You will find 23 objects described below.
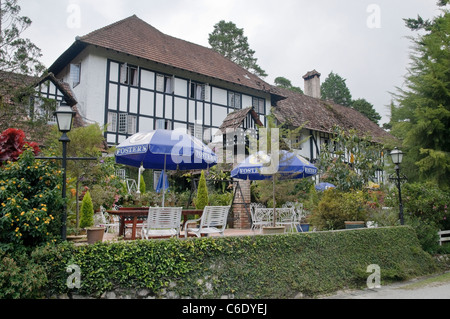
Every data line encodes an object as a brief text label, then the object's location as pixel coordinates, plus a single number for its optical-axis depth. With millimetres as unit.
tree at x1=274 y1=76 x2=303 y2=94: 45219
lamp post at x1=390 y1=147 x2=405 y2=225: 9094
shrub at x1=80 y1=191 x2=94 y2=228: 6797
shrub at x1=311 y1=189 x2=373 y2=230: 8781
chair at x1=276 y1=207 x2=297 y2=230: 9586
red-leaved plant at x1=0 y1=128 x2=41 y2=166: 4949
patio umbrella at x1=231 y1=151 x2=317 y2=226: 8086
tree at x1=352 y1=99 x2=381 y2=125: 41000
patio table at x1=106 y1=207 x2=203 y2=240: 6421
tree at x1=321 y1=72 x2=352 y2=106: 47094
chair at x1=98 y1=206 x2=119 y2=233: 9961
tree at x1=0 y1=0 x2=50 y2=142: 10508
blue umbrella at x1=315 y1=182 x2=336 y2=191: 15642
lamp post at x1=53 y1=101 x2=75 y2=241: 4746
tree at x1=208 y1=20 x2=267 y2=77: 35562
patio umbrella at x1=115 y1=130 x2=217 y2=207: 6582
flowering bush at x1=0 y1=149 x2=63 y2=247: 4211
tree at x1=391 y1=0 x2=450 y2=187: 10555
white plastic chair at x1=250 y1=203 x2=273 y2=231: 9617
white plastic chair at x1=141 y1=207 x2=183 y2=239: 5797
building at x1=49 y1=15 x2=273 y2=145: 16656
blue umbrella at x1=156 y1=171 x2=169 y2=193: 7764
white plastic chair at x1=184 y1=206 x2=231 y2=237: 6566
